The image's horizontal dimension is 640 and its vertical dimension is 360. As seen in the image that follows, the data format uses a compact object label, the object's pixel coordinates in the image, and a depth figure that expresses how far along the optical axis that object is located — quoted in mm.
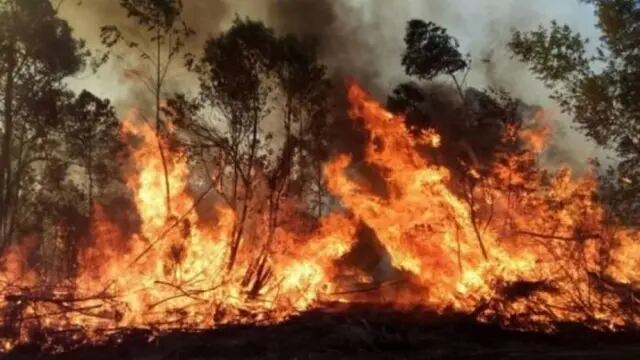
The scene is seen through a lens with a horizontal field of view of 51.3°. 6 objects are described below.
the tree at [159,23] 28953
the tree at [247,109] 29047
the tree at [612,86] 23062
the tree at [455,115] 28953
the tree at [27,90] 28625
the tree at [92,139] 40594
